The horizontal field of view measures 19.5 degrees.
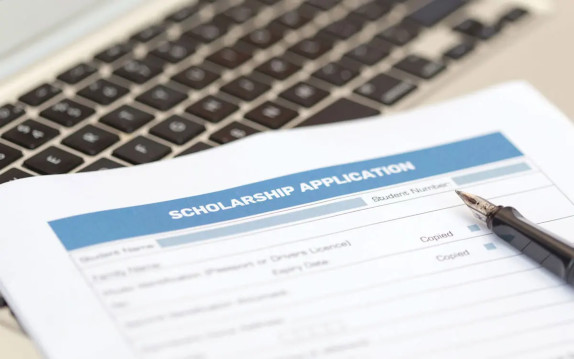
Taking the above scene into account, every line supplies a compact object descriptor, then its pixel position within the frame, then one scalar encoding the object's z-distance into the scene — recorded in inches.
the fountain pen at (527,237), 21.7
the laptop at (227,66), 24.8
